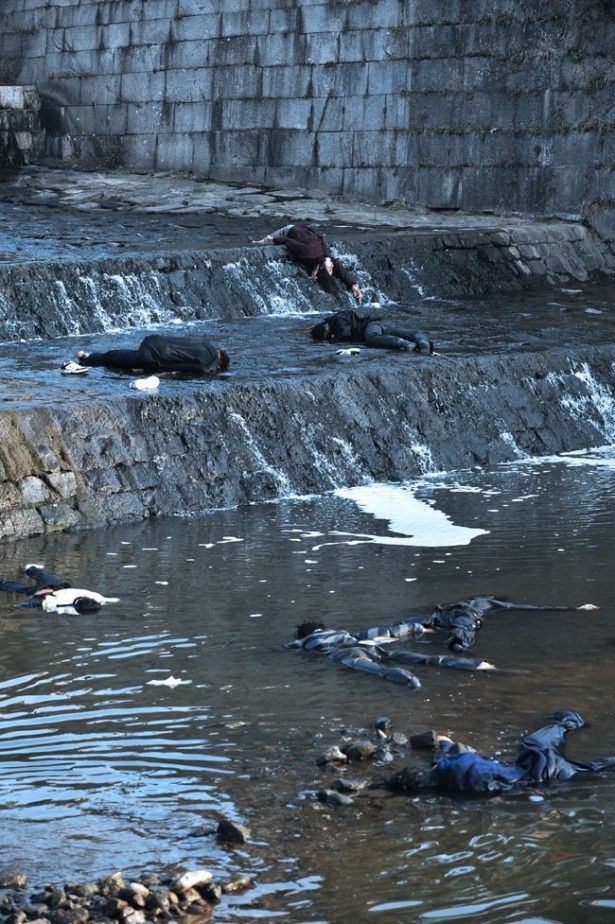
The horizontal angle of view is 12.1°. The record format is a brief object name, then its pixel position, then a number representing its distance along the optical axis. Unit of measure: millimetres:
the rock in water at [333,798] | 9231
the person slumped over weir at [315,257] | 28130
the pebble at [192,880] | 7855
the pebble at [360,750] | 9979
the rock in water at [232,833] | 8617
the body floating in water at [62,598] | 13945
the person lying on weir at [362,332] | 24136
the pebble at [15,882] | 7925
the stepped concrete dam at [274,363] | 18250
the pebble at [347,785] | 9407
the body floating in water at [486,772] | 9386
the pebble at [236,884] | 8024
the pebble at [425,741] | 10155
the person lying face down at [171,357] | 21270
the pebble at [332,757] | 9887
